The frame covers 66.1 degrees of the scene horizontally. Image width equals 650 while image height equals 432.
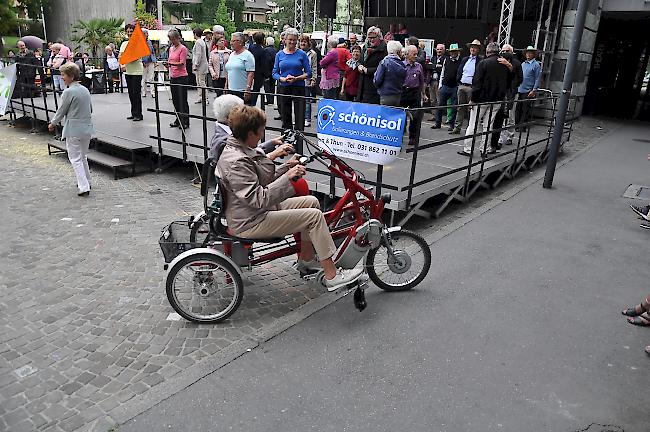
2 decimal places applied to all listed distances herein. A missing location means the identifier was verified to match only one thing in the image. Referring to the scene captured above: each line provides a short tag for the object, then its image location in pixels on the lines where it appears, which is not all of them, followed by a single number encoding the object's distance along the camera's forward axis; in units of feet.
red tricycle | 13.35
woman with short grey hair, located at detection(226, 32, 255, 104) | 29.04
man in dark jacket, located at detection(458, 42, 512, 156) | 27.02
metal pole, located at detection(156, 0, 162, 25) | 137.79
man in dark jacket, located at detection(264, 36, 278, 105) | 36.96
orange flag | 32.12
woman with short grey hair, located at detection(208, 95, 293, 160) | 13.89
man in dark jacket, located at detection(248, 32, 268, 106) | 35.55
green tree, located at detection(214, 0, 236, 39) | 205.37
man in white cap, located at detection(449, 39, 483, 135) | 32.22
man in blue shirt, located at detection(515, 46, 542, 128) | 34.91
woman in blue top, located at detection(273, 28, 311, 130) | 27.78
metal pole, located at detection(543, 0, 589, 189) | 24.85
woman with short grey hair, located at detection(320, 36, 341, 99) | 33.32
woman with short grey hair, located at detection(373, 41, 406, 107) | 26.63
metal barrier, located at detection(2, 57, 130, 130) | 37.86
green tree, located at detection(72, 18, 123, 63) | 88.02
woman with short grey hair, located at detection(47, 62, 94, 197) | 23.35
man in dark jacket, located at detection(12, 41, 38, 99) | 39.52
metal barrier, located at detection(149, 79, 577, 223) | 19.97
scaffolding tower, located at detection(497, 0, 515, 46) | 43.73
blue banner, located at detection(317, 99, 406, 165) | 18.42
